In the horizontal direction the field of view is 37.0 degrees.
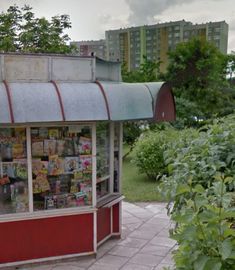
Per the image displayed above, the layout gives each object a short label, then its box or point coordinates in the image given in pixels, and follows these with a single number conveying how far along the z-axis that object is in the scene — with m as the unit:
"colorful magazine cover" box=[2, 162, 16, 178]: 4.70
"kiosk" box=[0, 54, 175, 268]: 4.45
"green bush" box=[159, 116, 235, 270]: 1.45
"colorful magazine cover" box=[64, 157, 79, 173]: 4.96
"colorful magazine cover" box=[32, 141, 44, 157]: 4.74
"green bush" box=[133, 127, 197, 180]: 10.33
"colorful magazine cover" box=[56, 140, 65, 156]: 4.88
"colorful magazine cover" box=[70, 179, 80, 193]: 5.04
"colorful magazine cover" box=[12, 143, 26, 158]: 4.66
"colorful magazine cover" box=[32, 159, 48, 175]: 4.77
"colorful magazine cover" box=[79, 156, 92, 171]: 5.00
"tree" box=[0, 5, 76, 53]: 12.38
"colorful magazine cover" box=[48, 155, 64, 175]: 4.87
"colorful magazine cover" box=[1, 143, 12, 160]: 4.64
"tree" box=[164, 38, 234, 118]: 17.56
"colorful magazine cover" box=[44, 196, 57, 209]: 4.91
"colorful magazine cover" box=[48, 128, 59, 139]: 4.80
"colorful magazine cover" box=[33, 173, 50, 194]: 4.82
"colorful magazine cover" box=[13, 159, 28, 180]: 4.70
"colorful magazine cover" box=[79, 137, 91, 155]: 4.96
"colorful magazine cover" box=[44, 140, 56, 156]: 4.81
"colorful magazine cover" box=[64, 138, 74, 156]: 4.93
